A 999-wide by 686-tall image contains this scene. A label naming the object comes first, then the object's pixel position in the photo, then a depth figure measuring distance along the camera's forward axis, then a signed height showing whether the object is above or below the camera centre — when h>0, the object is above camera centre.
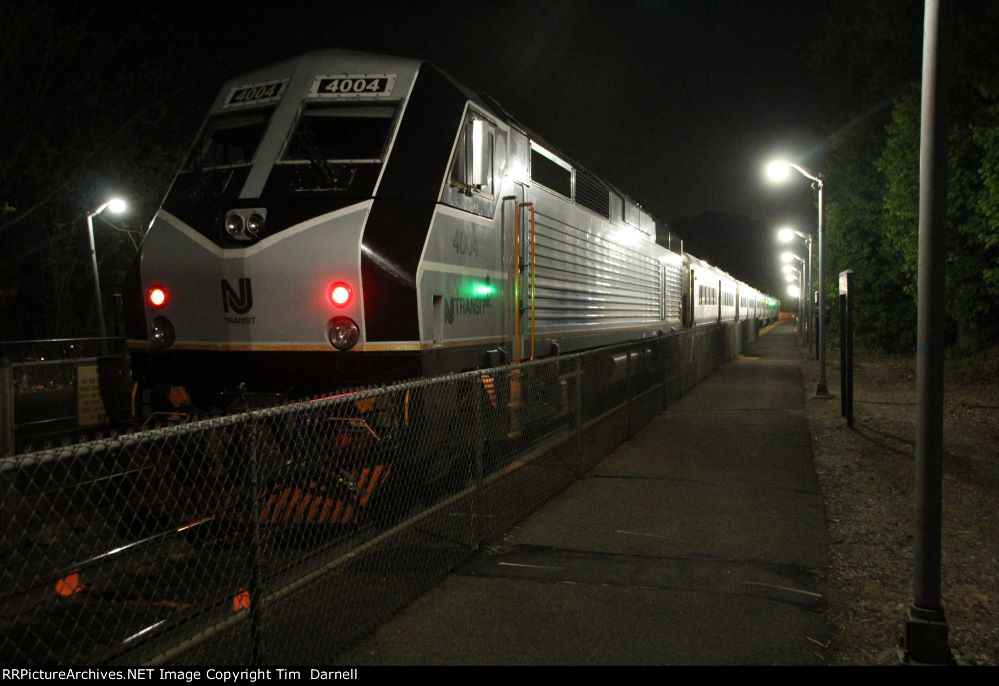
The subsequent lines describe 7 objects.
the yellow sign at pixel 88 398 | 10.37 -1.10
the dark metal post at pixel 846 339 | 12.03 -0.60
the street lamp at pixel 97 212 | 21.27 +2.84
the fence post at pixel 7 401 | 8.63 -0.92
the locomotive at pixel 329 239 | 6.28 +0.59
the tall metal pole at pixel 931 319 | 4.18 -0.11
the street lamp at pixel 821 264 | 16.02 +0.71
